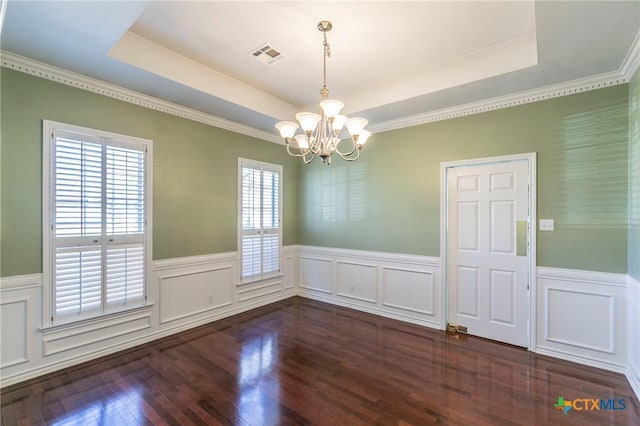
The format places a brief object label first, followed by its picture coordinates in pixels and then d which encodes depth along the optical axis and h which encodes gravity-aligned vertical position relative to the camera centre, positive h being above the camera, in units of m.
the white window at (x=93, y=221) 2.76 -0.09
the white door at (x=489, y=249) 3.32 -0.41
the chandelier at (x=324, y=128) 2.36 +0.73
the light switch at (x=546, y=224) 3.12 -0.10
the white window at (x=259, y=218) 4.45 -0.08
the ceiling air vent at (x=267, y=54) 2.93 +1.62
